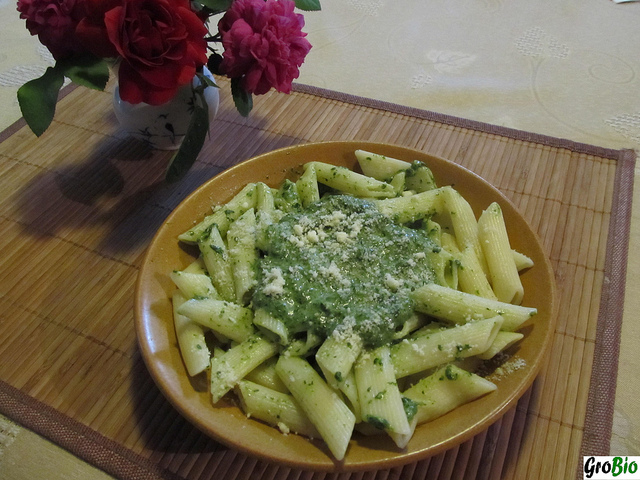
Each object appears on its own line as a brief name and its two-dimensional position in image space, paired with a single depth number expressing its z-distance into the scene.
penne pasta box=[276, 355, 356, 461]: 0.24
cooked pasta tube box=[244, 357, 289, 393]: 0.27
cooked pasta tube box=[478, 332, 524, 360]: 0.27
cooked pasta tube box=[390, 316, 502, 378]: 0.26
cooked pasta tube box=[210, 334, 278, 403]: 0.26
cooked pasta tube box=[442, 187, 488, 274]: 0.32
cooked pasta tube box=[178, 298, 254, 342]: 0.27
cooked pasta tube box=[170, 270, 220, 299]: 0.29
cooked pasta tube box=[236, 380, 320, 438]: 0.25
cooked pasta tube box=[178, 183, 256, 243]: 0.32
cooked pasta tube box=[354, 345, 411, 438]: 0.24
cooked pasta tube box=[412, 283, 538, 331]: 0.27
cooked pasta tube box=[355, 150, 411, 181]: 0.36
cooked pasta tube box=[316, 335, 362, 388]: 0.26
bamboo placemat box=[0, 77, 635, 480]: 0.28
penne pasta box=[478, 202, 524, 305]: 0.30
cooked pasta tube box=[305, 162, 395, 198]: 0.35
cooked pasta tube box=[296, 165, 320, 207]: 0.34
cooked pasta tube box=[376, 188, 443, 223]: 0.33
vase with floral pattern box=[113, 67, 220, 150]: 0.40
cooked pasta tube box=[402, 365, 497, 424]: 0.25
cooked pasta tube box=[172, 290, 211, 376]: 0.26
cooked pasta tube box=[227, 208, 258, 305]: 0.30
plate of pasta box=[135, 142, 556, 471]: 0.25
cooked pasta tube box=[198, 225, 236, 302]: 0.30
